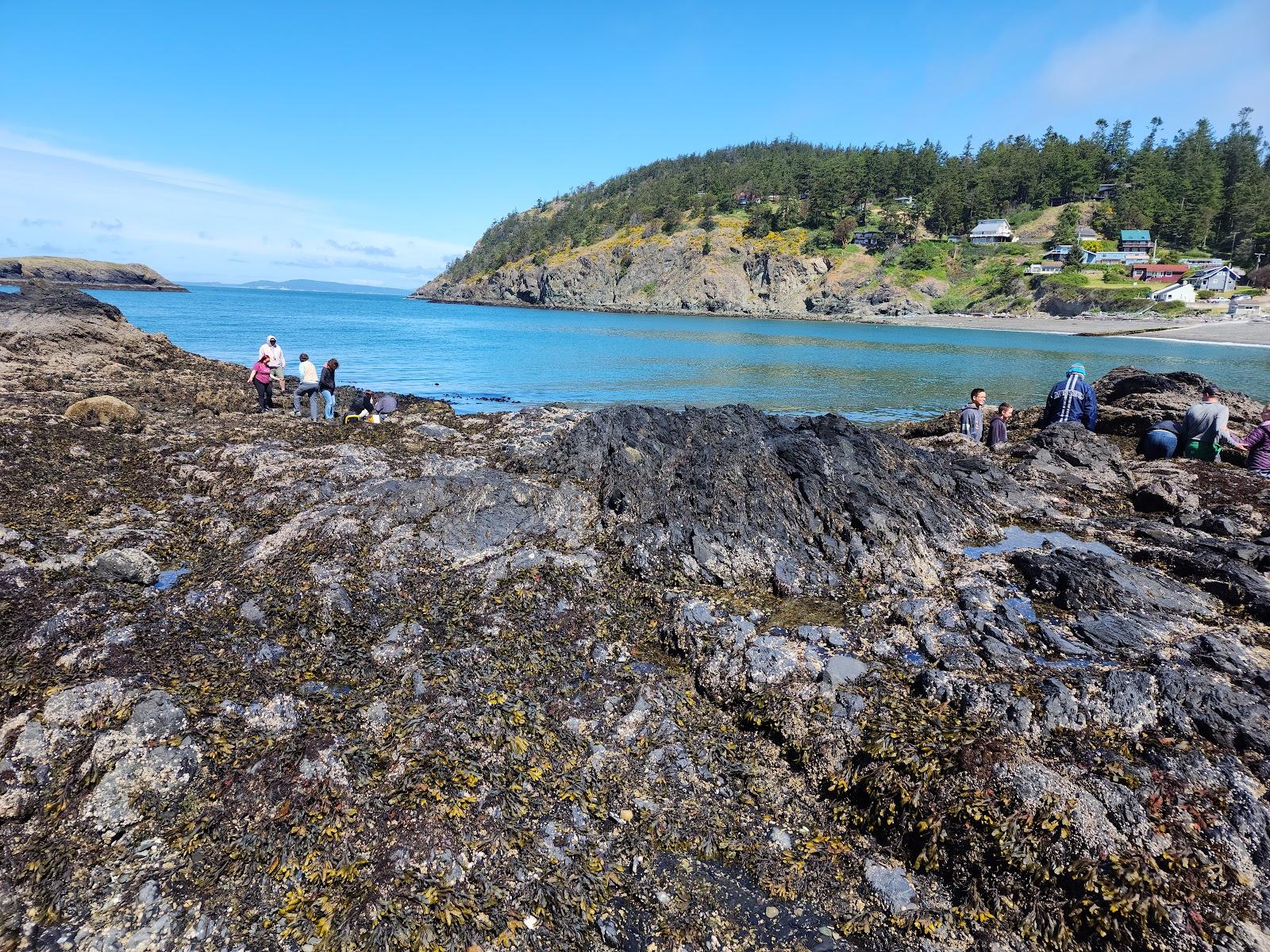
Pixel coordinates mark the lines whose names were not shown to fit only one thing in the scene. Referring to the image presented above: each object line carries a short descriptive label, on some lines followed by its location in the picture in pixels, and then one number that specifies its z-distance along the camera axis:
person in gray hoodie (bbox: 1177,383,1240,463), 14.79
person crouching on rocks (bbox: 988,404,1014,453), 17.36
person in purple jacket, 13.60
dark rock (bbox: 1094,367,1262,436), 18.41
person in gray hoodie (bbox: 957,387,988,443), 17.45
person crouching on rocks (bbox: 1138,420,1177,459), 15.71
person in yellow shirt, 18.80
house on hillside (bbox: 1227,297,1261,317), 95.25
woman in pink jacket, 19.62
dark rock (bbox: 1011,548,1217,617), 8.05
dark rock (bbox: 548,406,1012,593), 9.61
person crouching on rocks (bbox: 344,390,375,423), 18.89
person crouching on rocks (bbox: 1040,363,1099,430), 17.61
